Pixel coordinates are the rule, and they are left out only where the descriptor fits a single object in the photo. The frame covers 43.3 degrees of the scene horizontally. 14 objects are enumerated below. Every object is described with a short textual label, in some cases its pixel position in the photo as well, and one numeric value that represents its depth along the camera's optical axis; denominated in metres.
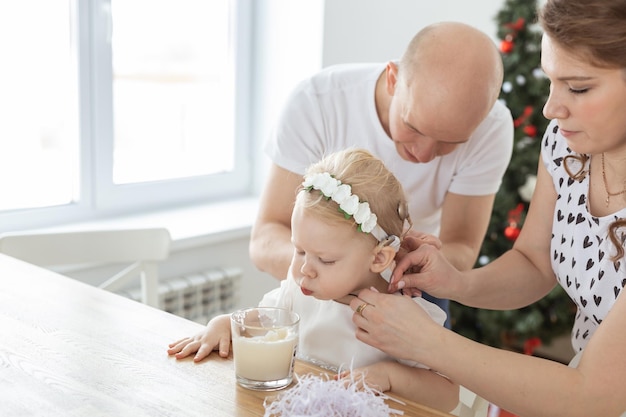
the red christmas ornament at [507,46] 3.38
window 3.00
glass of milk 1.27
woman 1.32
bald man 2.06
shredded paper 1.15
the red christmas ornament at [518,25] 3.35
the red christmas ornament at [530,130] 3.36
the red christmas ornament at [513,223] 3.41
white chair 2.13
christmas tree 3.36
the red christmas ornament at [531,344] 3.55
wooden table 1.22
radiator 3.10
